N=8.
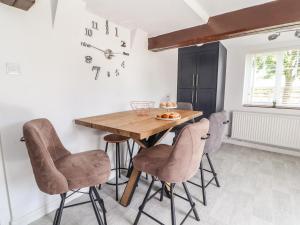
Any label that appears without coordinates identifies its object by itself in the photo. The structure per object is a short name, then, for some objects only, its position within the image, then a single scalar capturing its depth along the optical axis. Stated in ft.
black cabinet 11.17
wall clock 6.53
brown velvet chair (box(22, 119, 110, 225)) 3.65
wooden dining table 4.53
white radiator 10.41
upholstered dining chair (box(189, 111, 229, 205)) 6.07
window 10.78
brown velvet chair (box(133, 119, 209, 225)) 4.02
